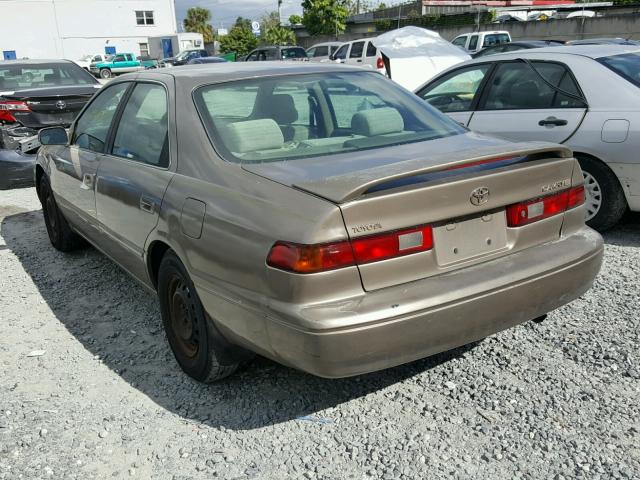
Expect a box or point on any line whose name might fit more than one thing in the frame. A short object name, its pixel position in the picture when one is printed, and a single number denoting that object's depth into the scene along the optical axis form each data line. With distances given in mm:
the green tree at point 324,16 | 47688
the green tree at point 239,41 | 54062
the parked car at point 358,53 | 21203
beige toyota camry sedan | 2414
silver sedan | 4922
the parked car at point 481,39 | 22797
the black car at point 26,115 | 7949
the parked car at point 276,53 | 26719
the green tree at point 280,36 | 49250
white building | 54906
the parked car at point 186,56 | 39406
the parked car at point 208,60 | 28781
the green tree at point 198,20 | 88312
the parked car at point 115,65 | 48203
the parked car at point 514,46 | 14898
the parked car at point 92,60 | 48988
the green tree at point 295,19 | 63672
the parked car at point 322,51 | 25847
